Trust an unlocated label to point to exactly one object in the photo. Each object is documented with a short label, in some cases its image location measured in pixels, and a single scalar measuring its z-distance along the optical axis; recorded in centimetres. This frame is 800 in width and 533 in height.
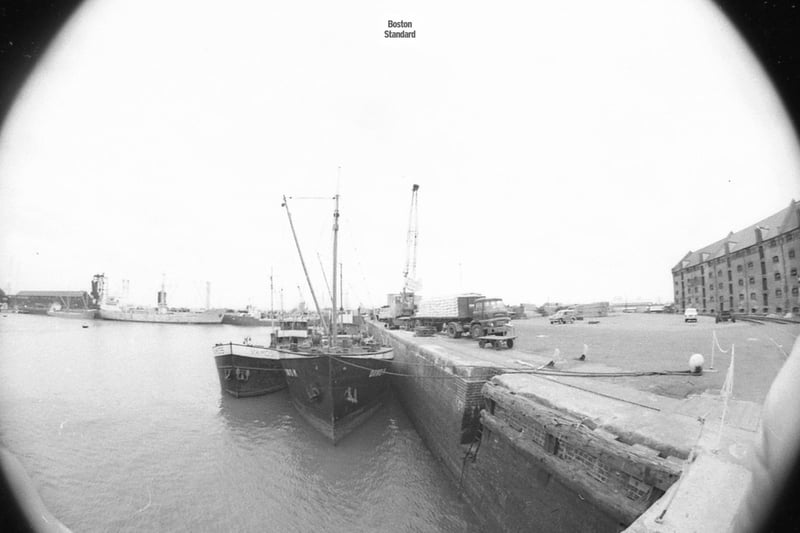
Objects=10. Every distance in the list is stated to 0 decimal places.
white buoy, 808
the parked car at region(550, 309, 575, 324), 3922
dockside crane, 4031
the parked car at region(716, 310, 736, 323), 2534
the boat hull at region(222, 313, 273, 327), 9856
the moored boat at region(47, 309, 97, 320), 9456
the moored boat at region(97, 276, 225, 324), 9556
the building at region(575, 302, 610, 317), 5317
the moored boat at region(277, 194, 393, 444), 1184
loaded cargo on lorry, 1730
